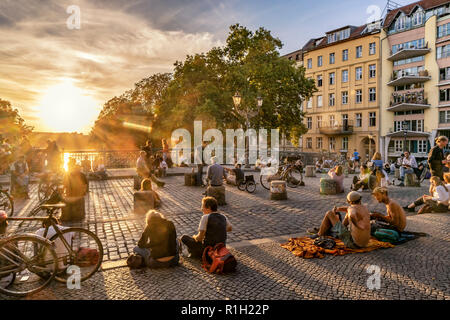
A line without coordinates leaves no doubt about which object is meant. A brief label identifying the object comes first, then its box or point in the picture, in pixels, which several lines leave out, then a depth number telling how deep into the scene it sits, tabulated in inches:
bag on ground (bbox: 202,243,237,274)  201.8
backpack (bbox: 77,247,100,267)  199.3
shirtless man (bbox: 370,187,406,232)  278.7
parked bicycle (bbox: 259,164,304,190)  625.6
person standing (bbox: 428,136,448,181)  422.6
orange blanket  235.6
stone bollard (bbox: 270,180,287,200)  481.5
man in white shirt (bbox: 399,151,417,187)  670.5
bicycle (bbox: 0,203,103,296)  181.2
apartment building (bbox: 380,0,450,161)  1528.1
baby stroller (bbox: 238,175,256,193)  563.4
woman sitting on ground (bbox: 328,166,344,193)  543.8
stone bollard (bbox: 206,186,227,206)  439.8
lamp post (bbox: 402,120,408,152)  1630.9
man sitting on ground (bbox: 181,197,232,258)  223.5
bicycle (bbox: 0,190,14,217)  359.6
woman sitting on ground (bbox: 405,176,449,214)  380.2
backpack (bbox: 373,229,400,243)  265.7
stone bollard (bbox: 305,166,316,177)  875.4
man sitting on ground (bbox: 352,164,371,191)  562.3
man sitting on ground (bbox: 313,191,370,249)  248.4
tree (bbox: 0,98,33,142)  1682.1
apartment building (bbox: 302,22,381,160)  1825.8
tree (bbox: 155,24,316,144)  1120.2
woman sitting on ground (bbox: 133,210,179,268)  211.0
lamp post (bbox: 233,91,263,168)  889.5
